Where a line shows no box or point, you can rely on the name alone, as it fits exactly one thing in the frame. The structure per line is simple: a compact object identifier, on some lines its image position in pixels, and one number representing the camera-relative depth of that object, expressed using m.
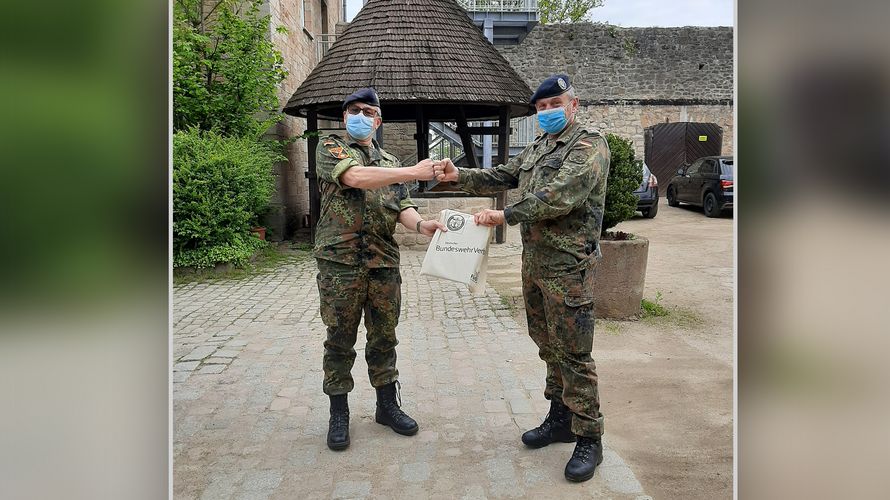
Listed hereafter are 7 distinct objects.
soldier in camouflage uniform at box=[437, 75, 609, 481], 3.33
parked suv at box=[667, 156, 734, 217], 16.06
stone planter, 6.81
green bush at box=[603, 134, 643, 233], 6.95
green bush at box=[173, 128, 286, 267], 9.66
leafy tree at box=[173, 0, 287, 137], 11.26
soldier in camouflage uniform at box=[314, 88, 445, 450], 3.77
